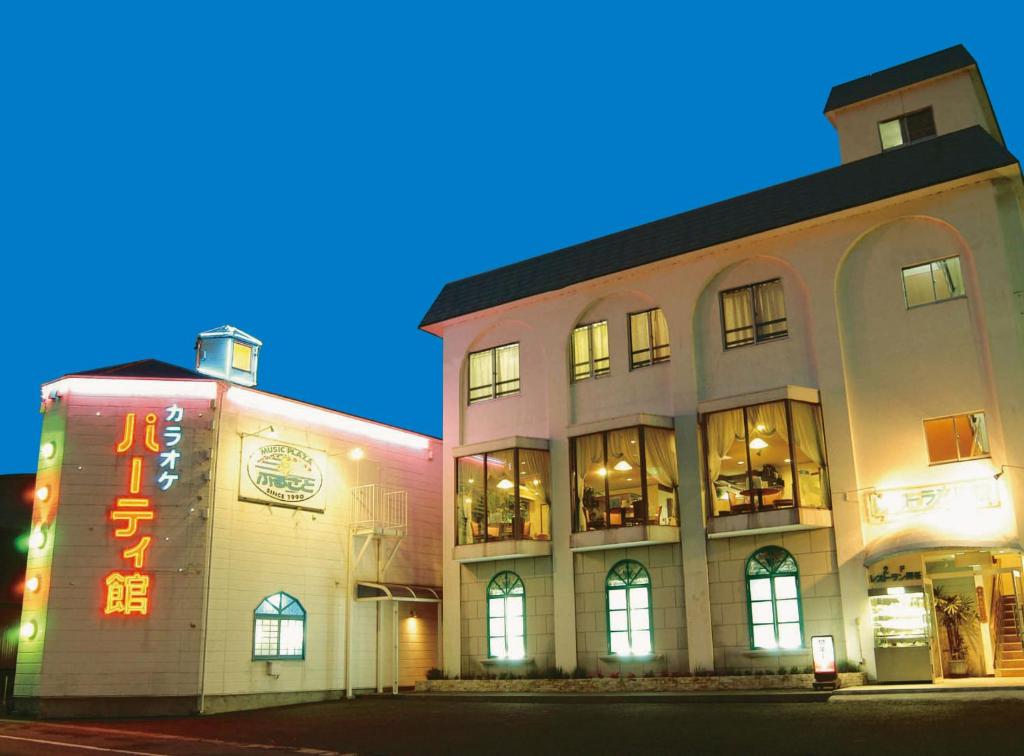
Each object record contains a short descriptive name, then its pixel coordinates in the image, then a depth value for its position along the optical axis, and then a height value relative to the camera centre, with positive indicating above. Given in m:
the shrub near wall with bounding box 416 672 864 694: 18.02 -1.19
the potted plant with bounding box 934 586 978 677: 18.58 -0.09
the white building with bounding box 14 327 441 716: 19.58 +1.85
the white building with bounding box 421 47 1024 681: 18.06 +4.19
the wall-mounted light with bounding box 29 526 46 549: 20.27 +2.24
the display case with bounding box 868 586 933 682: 17.19 -0.27
